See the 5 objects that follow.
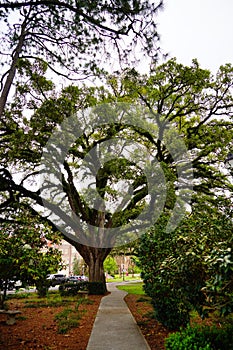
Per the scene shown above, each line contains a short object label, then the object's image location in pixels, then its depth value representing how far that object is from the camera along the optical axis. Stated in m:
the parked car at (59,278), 31.35
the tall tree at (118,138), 11.94
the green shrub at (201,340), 3.21
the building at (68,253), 70.19
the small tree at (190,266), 2.81
